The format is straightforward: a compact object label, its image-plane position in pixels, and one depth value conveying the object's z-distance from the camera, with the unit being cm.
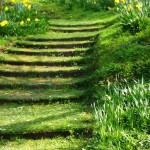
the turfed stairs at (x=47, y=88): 595
